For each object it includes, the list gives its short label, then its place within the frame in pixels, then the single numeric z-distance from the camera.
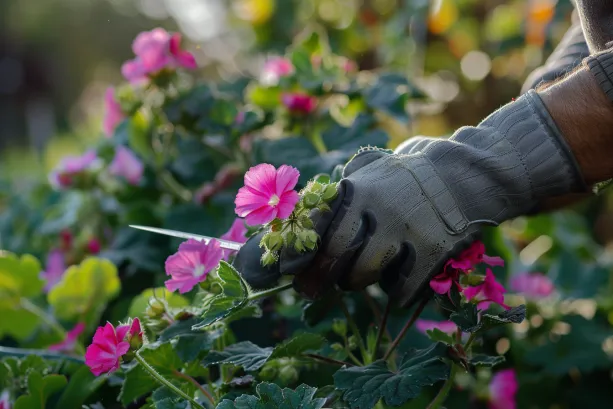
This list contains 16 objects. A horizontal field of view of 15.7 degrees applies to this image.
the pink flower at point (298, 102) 2.04
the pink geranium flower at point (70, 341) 1.87
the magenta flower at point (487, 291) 1.68
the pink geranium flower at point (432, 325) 1.86
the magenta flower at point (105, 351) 1.63
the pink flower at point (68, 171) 2.10
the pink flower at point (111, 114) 2.20
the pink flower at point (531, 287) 2.07
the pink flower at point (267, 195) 1.63
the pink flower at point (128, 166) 2.11
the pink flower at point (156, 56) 1.96
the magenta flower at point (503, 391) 1.93
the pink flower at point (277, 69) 2.13
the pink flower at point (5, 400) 1.74
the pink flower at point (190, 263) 1.67
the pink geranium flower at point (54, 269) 2.07
